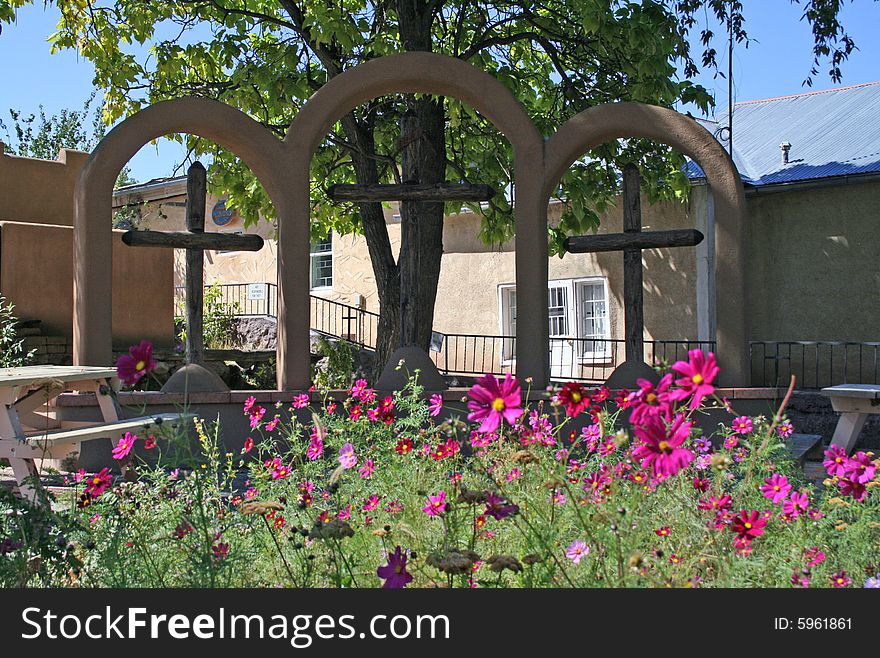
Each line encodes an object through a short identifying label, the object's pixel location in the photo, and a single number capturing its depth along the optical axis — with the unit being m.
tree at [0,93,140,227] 38.62
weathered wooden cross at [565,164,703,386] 7.82
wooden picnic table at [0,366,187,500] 5.16
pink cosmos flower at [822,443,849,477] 3.55
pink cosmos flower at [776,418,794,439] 3.47
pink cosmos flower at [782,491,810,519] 3.16
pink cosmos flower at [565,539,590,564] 2.81
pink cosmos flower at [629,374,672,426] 2.44
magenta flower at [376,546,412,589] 2.55
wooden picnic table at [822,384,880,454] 7.70
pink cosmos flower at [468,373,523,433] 2.52
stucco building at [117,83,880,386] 14.33
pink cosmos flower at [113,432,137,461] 3.81
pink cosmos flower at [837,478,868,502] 3.35
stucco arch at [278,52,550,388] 7.54
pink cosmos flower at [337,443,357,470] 3.02
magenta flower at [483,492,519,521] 2.65
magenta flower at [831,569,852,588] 2.78
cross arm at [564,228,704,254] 7.76
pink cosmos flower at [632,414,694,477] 2.38
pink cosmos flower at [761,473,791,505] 3.27
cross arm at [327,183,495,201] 8.09
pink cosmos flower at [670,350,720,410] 2.42
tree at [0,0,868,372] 9.99
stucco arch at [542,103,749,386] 7.53
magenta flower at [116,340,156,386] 3.27
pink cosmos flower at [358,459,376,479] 3.94
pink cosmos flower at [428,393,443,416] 4.35
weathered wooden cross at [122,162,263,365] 7.93
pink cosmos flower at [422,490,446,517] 2.85
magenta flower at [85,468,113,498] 3.50
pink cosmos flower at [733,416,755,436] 4.25
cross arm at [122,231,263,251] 7.88
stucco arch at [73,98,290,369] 7.35
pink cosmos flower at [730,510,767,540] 2.78
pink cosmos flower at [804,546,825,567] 2.97
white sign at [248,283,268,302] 18.05
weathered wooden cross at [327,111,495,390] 7.48
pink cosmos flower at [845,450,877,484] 3.44
